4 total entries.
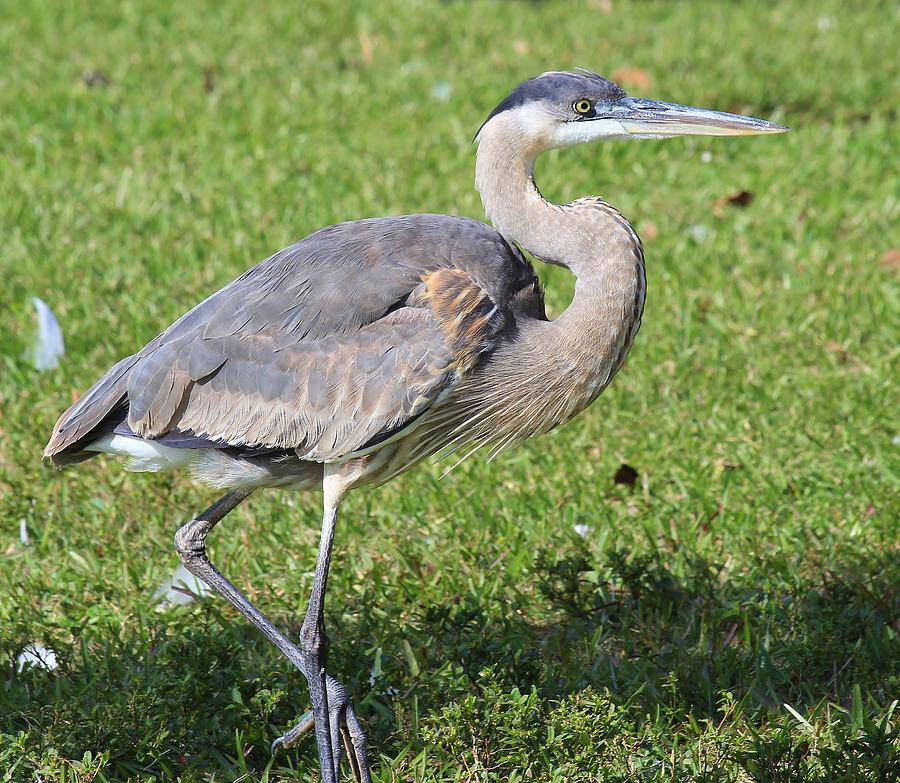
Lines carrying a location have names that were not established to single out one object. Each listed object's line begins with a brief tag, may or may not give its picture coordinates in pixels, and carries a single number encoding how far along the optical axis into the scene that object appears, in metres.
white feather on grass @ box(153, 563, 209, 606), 9.23
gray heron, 7.57
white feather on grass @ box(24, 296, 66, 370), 11.47
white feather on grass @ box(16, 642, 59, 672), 8.28
